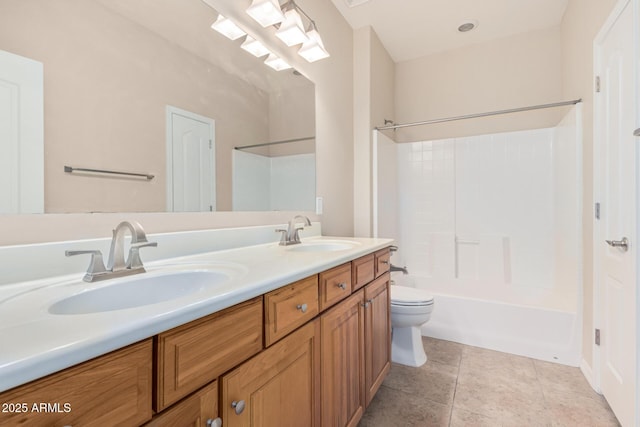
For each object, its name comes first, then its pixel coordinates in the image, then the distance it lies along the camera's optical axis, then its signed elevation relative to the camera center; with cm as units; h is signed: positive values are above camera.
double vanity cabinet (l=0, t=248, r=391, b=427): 43 -33
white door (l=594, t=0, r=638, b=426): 131 -1
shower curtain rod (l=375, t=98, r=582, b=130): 203 +73
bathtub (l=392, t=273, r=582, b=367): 202 -84
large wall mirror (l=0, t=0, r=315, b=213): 85 +39
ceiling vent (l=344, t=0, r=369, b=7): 228 +158
